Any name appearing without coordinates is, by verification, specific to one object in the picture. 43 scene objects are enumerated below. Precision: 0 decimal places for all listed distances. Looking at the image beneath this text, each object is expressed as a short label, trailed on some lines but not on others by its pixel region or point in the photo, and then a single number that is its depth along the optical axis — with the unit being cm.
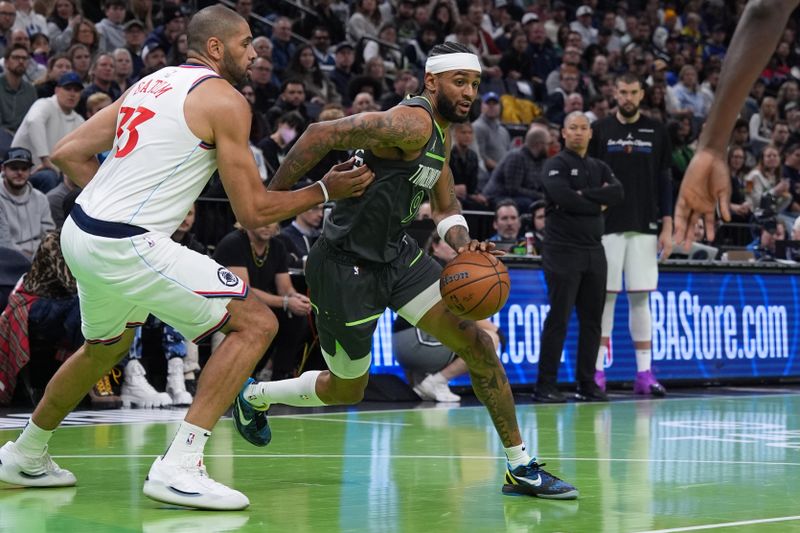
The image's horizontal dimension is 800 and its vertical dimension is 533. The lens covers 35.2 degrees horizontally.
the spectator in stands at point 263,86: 1476
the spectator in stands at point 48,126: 1176
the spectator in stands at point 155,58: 1367
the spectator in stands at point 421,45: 1825
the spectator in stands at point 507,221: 1266
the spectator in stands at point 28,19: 1444
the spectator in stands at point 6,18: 1382
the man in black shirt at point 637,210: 1156
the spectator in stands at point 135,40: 1447
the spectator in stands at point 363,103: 1363
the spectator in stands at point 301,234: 1164
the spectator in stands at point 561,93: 1844
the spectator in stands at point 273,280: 1059
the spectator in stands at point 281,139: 1302
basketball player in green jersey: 611
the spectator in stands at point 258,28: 1783
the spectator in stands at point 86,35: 1378
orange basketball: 590
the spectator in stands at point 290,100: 1413
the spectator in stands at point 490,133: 1628
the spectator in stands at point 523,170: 1457
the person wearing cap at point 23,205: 1054
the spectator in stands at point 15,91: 1244
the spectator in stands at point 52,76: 1295
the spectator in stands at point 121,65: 1331
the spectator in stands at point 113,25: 1508
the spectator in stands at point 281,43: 1670
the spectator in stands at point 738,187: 1638
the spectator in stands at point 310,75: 1559
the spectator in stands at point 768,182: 1695
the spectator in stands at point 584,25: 2186
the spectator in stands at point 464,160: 1448
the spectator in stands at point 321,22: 1806
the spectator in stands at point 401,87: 1498
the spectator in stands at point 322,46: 1761
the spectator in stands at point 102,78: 1273
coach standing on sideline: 1089
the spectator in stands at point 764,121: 2056
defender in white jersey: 543
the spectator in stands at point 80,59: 1330
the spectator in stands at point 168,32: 1484
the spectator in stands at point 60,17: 1484
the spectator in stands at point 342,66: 1681
